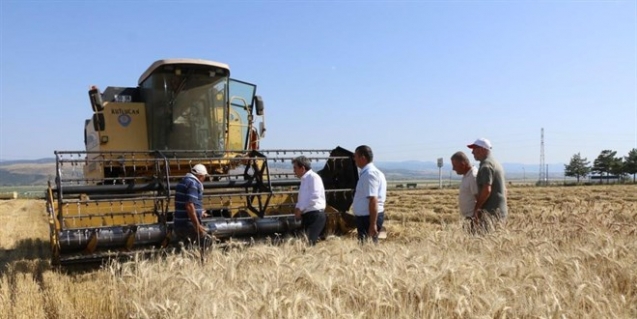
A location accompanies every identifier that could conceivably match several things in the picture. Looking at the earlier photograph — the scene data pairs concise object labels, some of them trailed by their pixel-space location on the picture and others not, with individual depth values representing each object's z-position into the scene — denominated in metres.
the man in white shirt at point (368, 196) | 5.53
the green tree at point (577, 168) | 80.68
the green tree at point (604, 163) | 71.94
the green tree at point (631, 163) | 67.56
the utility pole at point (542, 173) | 97.44
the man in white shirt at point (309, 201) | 5.99
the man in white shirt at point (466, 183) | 6.02
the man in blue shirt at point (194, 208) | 5.50
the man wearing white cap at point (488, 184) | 5.62
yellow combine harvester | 6.59
